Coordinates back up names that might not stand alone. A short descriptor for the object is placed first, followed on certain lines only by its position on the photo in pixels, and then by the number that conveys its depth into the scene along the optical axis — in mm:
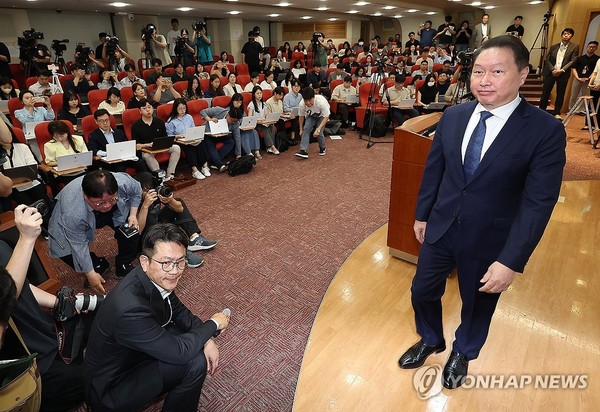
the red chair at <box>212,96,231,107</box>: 5648
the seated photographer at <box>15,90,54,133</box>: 4703
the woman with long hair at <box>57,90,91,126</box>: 4922
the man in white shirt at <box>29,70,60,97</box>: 6089
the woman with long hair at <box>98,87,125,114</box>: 5297
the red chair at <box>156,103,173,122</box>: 5027
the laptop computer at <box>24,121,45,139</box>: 4398
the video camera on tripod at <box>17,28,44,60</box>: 6996
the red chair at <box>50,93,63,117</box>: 5602
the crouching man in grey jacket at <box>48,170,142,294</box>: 2297
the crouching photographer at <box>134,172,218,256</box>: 2918
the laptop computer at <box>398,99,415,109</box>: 6910
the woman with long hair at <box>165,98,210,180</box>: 4879
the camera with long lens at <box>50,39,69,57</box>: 7668
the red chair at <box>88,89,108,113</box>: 5883
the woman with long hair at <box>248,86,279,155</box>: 5902
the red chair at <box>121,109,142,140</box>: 4734
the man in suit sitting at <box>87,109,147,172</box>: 4141
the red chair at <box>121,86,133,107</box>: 6555
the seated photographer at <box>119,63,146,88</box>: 7141
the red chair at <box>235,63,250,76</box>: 10316
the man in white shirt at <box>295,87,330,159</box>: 5836
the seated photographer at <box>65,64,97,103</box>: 6617
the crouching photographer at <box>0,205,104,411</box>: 1571
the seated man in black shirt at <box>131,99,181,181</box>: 4500
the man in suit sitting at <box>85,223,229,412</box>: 1448
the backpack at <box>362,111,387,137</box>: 6934
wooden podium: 2672
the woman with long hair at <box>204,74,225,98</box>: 6461
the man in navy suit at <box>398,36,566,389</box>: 1386
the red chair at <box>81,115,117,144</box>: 4414
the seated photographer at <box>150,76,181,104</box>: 6105
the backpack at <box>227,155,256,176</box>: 5039
